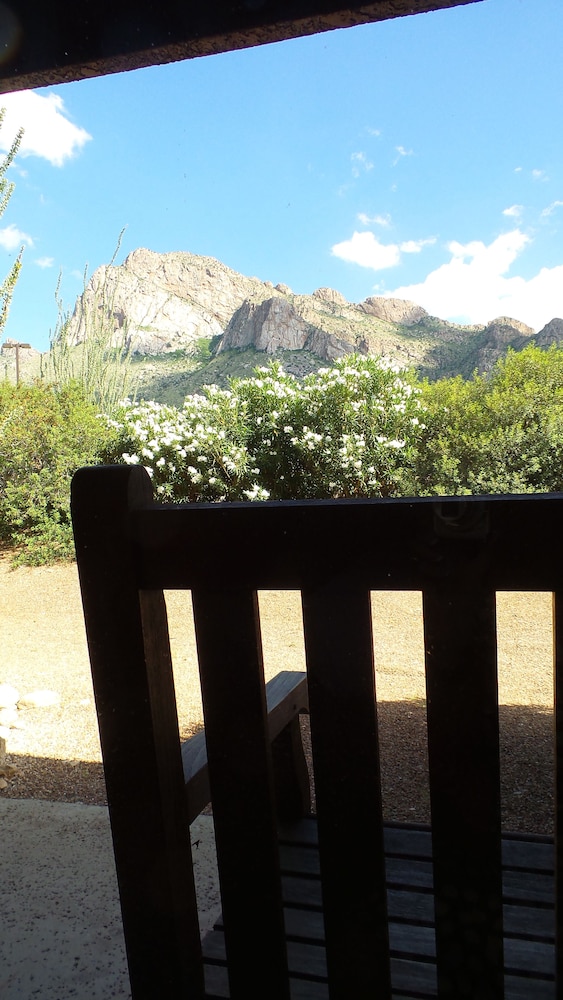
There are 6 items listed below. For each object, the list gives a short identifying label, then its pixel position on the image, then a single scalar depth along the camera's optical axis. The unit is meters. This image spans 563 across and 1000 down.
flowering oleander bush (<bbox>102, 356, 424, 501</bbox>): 7.89
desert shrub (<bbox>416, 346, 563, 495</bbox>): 7.59
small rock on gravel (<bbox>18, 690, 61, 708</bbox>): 3.93
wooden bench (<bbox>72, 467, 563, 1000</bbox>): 0.66
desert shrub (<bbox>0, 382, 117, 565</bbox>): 7.99
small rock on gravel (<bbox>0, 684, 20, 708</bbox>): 3.90
